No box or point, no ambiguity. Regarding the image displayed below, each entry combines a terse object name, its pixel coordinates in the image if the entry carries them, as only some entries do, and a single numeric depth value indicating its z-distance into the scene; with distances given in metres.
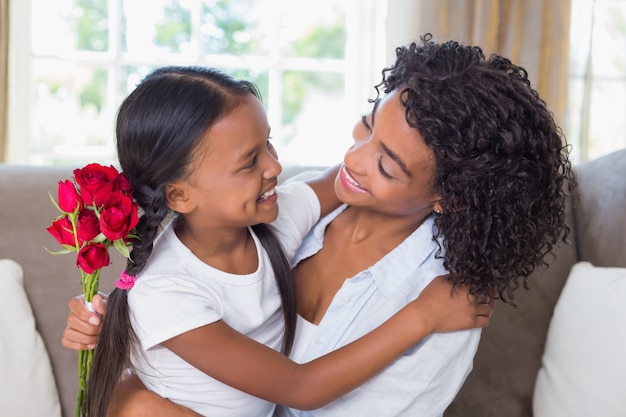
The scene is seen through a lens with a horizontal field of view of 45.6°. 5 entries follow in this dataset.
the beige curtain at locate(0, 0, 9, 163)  3.26
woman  1.42
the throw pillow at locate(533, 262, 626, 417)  1.77
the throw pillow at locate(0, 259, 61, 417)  1.88
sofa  1.88
